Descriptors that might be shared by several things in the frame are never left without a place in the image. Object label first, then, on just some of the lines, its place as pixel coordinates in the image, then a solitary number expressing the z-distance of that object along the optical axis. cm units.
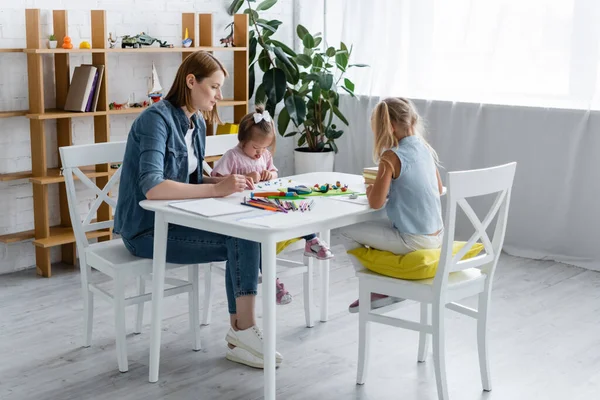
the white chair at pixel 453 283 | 251
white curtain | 443
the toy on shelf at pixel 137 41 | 441
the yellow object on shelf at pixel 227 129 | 474
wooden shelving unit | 404
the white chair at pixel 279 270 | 330
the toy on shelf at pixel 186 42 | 466
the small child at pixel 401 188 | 270
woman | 280
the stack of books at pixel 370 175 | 300
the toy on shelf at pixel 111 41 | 442
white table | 245
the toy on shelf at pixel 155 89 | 452
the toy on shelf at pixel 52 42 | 410
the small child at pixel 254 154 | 316
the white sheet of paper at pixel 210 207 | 259
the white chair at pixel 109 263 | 290
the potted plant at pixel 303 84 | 507
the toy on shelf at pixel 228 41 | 490
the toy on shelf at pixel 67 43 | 410
